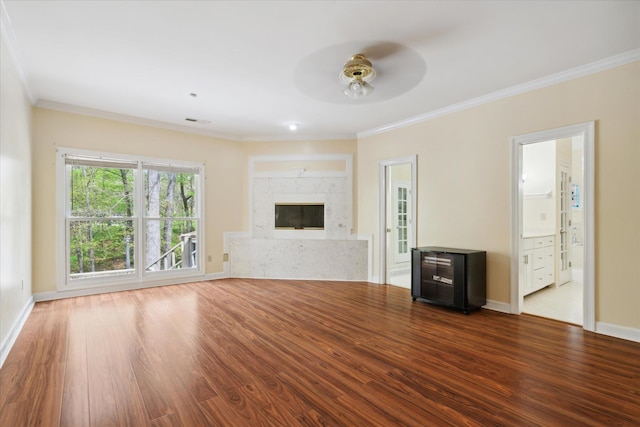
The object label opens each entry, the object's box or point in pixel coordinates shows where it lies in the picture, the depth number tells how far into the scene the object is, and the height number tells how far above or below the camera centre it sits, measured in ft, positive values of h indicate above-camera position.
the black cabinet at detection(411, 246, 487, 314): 12.39 -2.76
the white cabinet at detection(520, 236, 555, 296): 14.71 -2.57
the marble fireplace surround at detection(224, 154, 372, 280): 18.84 -1.34
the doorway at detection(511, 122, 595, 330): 10.55 -0.91
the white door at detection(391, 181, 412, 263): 21.76 -0.70
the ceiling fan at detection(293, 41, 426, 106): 9.50 +4.86
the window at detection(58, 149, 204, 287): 14.94 -0.34
